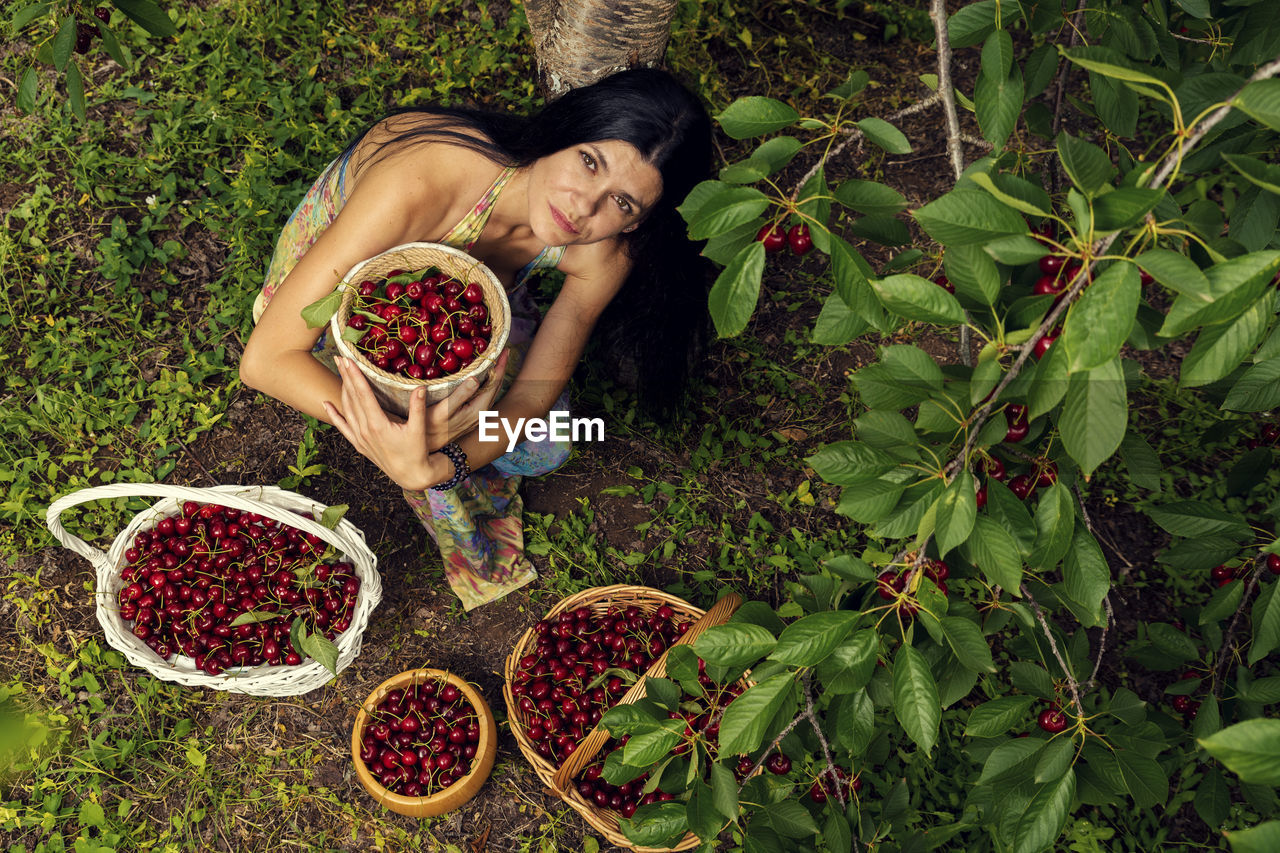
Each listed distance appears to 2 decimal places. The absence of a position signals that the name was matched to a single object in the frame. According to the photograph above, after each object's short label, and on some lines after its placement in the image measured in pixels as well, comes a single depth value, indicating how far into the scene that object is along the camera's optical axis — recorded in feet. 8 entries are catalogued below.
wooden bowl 8.13
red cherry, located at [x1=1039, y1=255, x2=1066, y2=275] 4.34
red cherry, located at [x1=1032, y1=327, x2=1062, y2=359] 4.12
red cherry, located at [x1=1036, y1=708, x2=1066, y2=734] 5.95
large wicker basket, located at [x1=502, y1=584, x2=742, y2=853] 7.38
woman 6.71
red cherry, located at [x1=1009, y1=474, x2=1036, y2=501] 4.91
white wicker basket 7.73
